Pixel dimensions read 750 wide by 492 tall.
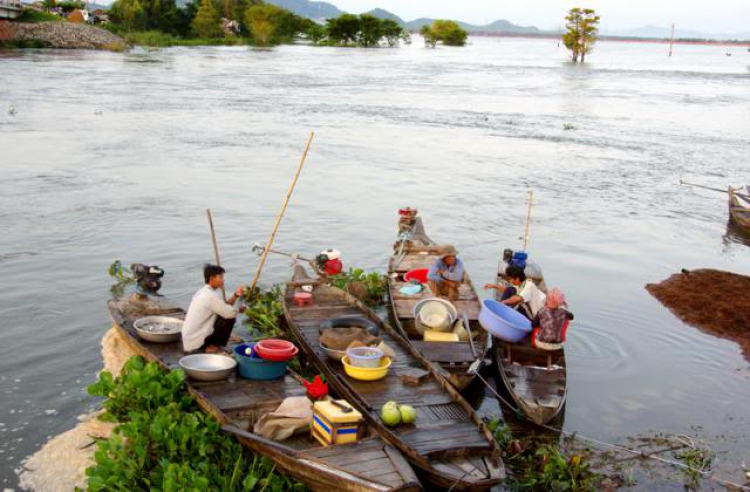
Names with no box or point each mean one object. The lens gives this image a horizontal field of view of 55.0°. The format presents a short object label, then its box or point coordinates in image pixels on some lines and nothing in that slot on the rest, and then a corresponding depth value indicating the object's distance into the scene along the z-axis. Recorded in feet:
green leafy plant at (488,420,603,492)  22.75
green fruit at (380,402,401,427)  21.74
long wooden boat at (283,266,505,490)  20.40
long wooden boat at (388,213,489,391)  27.55
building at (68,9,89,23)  257.14
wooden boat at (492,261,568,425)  25.36
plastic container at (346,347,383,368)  24.59
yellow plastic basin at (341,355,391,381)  24.50
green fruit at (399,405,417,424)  21.93
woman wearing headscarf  27.63
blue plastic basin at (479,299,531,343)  28.09
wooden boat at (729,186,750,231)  56.18
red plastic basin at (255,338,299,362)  24.41
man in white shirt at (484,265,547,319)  29.99
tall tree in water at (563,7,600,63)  253.24
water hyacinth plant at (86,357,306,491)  19.98
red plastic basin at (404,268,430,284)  37.23
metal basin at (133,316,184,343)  27.76
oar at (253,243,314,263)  39.94
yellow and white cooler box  20.76
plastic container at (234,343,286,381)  24.54
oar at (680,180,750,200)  57.63
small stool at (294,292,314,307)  32.55
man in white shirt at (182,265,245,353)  25.88
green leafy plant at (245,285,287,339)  33.96
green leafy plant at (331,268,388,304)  38.27
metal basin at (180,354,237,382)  24.26
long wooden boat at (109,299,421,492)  19.11
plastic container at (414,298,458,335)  30.35
